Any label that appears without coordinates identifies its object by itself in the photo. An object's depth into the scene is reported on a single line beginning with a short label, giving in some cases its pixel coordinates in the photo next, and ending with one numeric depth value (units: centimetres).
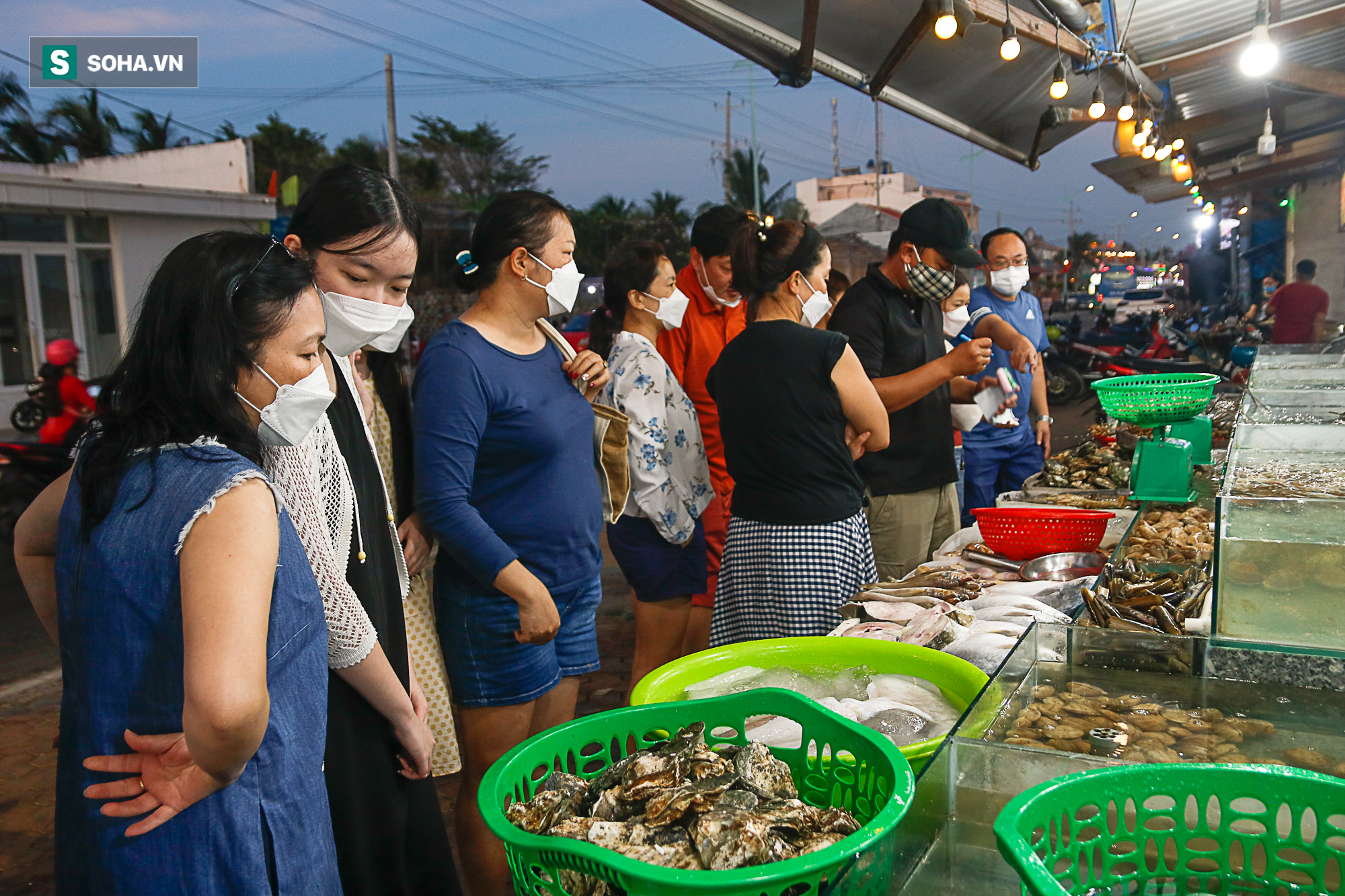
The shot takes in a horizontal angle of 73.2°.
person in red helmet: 795
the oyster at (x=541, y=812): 106
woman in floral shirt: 345
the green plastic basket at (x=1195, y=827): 99
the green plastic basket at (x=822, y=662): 159
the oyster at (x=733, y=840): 95
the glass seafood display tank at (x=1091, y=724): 120
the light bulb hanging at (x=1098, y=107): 668
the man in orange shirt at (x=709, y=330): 404
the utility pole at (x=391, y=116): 2156
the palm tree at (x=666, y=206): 3997
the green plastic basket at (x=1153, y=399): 270
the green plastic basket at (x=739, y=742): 89
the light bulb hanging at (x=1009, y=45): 520
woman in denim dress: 125
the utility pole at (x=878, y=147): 4767
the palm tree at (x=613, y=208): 4175
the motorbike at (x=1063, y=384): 1524
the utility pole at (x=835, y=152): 6475
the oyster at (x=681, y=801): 102
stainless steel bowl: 261
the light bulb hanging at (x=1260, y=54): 562
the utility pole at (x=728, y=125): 4494
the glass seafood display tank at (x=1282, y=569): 160
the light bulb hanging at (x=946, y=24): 426
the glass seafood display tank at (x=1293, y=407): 316
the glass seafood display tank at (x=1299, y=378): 414
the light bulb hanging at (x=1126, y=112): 706
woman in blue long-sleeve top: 221
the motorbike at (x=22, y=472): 745
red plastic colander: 277
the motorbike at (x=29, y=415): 1102
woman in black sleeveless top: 281
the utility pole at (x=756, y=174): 3106
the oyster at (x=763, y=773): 112
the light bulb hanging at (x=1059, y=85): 600
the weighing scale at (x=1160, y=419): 272
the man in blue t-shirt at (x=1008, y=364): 455
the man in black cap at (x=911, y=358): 352
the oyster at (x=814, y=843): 100
